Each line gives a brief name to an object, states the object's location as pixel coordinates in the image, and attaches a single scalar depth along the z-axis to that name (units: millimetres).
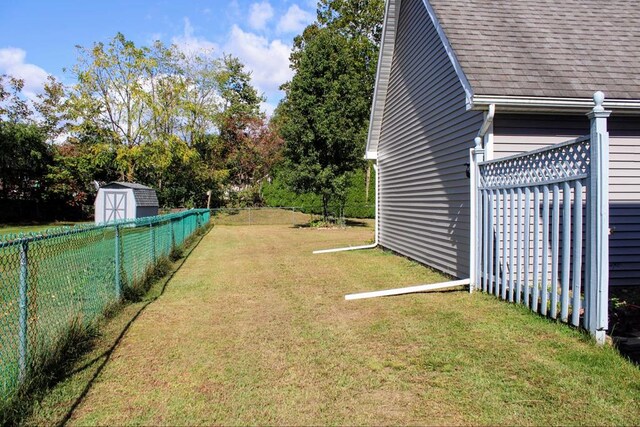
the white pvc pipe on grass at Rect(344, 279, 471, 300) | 6742
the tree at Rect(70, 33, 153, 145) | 29906
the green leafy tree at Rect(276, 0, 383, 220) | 22906
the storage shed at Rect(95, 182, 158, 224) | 22078
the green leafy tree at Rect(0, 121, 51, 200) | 27078
